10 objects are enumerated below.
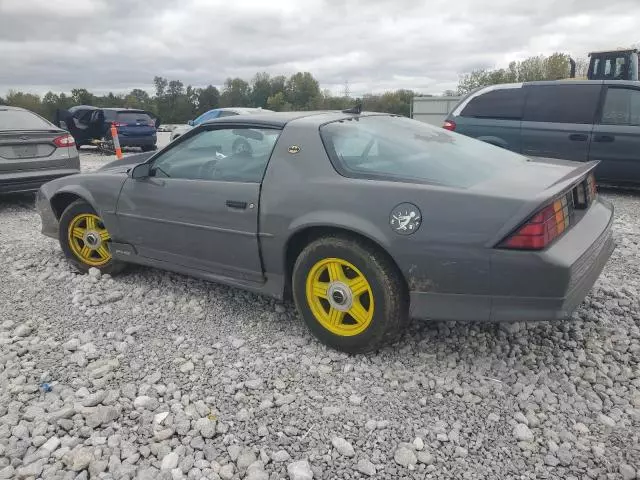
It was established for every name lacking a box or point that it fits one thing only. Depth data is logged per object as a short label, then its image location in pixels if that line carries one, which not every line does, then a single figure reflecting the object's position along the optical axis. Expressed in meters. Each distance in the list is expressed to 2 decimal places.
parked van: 6.38
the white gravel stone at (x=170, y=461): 2.04
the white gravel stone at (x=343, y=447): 2.08
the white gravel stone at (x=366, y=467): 1.97
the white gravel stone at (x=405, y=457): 2.01
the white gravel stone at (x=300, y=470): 1.95
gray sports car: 2.31
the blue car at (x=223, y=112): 11.47
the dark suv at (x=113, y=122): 14.78
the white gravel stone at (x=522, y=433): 2.12
